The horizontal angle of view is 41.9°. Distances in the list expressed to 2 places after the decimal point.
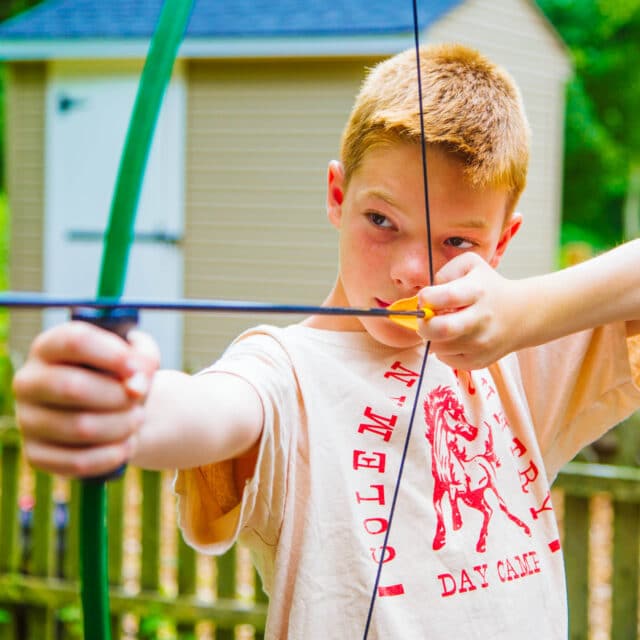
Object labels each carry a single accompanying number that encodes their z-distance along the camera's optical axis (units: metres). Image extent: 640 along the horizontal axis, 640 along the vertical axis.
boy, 0.87
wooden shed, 5.98
